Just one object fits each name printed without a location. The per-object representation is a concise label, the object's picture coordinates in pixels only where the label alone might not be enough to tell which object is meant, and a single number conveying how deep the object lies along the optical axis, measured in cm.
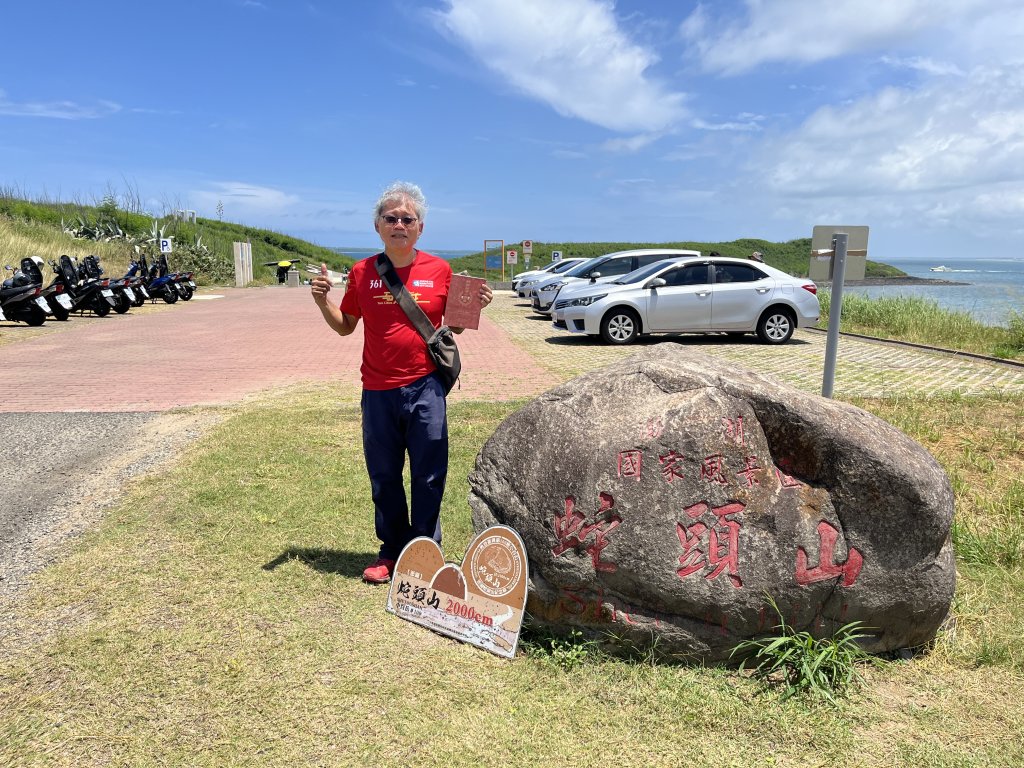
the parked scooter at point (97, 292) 1733
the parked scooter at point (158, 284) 2125
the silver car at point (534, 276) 2316
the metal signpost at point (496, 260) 3584
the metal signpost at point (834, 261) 529
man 332
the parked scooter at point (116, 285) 1767
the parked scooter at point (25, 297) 1475
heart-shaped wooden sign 309
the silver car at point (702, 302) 1273
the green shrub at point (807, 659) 283
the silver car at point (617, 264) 1683
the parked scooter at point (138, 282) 1958
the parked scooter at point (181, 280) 2269
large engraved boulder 282
